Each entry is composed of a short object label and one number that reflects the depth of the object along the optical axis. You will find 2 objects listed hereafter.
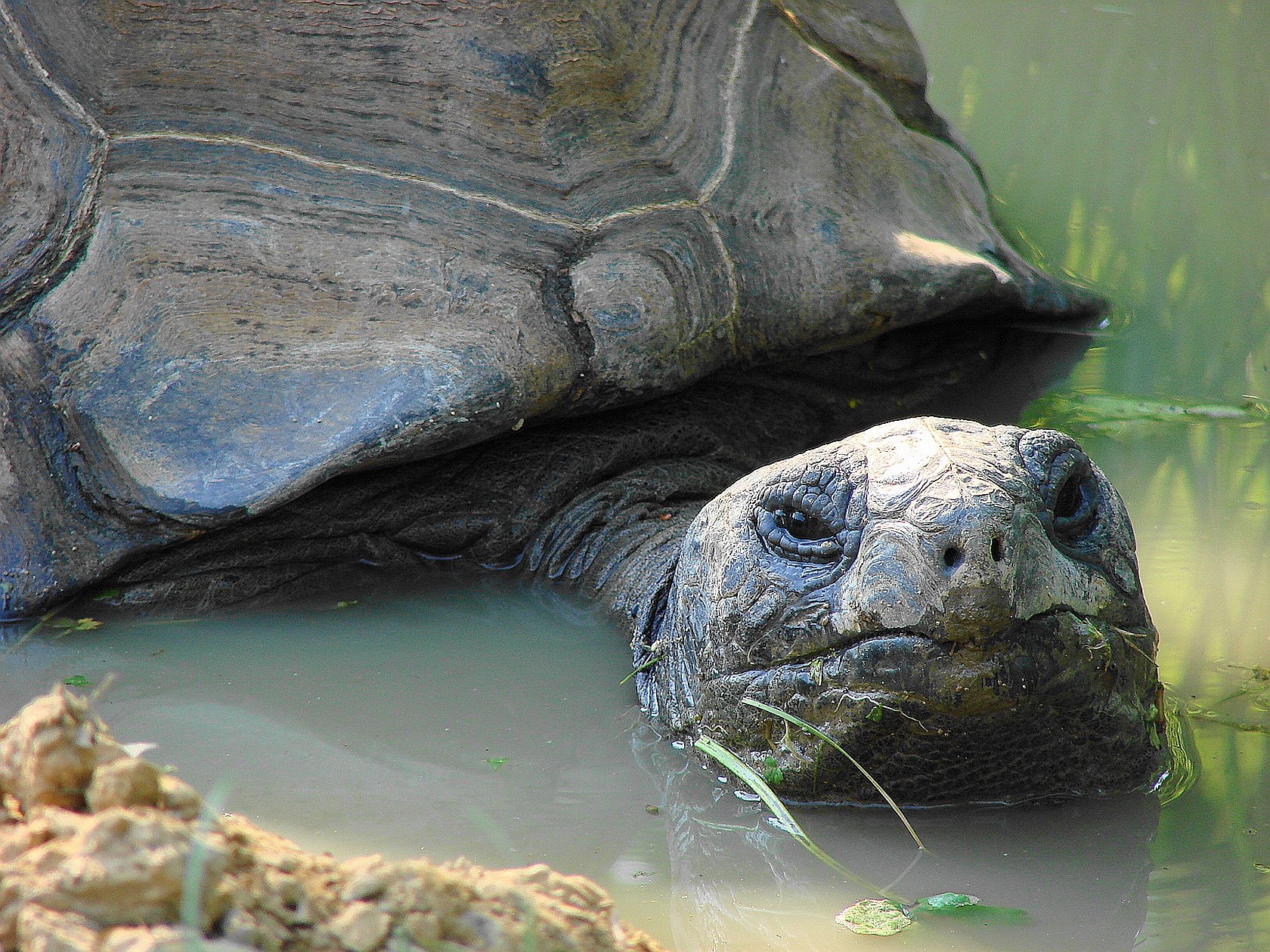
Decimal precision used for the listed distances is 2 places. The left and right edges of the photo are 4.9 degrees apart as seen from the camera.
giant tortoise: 4.81
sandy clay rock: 3.92
